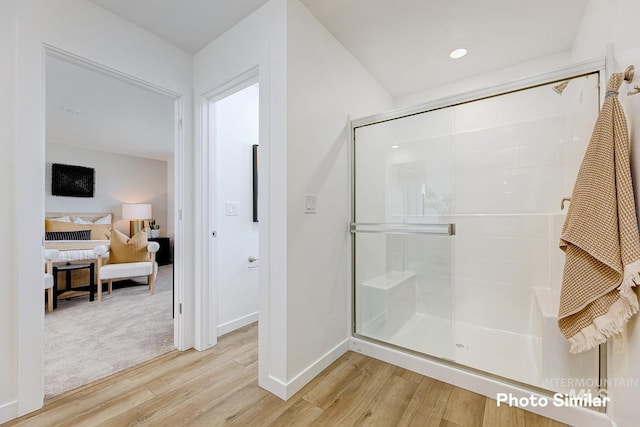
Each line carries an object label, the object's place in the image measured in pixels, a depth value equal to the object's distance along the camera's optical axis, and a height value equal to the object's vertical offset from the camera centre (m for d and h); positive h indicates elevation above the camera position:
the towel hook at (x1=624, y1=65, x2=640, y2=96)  1.13 +0.58
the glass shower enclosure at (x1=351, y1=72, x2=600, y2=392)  1.96 -0.09
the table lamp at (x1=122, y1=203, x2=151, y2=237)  5.71 -0.01
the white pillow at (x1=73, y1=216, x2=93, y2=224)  4.96 -0.12
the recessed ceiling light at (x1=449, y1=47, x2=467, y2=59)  2.30 +1.38
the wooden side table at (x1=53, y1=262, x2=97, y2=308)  3.32 -0.85
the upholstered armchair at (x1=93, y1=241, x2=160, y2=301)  3.62 -0.73
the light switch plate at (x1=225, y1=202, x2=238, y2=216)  2.60 +0.04
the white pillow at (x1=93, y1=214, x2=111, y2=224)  5.37 -0.13
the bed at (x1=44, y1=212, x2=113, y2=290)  3.80 -0.37
